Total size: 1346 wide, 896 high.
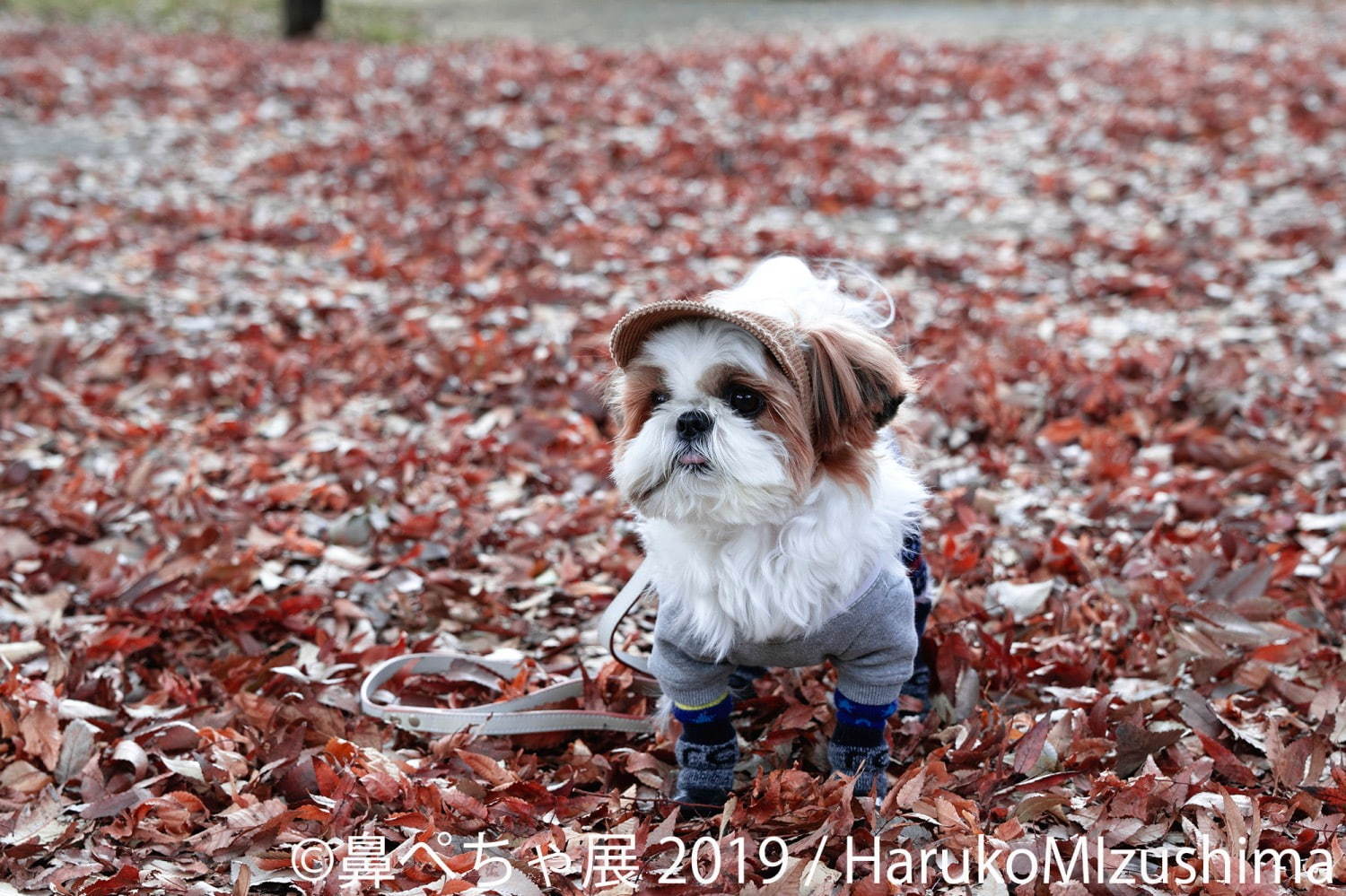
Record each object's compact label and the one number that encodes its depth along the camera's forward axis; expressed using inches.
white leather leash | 133.1
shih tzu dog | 103.9
